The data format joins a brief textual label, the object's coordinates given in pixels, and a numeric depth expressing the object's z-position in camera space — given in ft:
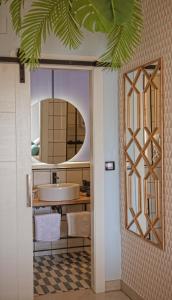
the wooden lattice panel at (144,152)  8.51
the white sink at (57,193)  12.51
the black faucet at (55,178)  13.87
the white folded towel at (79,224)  13.15
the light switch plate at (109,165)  10.45
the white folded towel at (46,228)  12.72
